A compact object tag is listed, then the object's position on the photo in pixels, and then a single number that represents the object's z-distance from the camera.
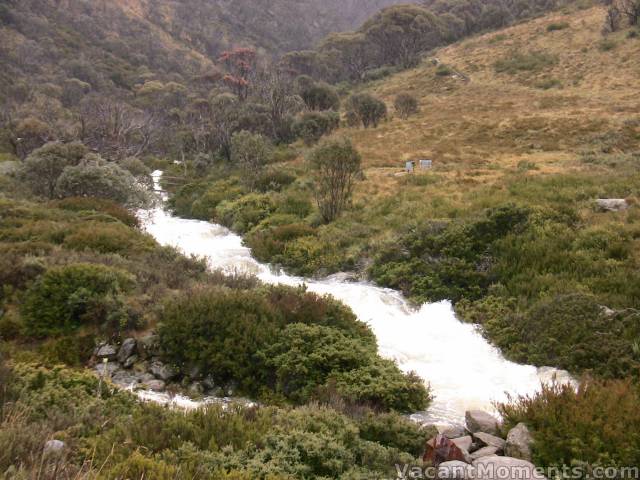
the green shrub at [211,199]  24.02
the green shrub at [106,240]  12.19
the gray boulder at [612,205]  13.96
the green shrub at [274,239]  15.85
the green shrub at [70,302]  8.46
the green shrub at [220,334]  7.66
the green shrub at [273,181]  24.81
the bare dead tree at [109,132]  30.41
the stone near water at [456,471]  4.79
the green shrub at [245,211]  20.25
